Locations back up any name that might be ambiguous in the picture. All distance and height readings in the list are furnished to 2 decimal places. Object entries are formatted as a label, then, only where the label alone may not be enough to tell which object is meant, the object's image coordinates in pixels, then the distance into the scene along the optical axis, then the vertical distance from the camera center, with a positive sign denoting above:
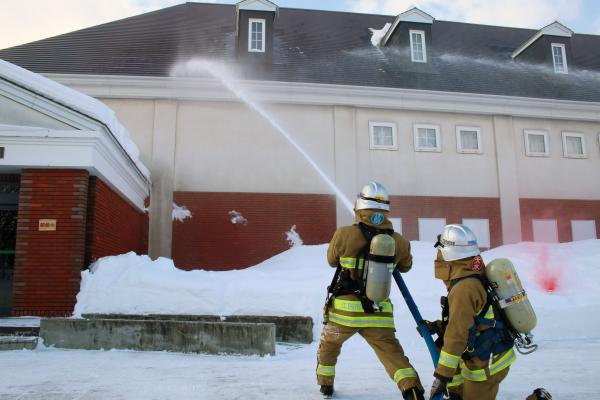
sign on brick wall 7.71 +0.70
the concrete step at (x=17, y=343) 5.75 -0.94
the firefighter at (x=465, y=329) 2.97 -0.44
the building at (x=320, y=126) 13.78 +4.44
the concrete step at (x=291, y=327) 6.87 -0.94
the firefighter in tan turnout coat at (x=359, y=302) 3.67 -0.31
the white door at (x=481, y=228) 14.95 +1.10
